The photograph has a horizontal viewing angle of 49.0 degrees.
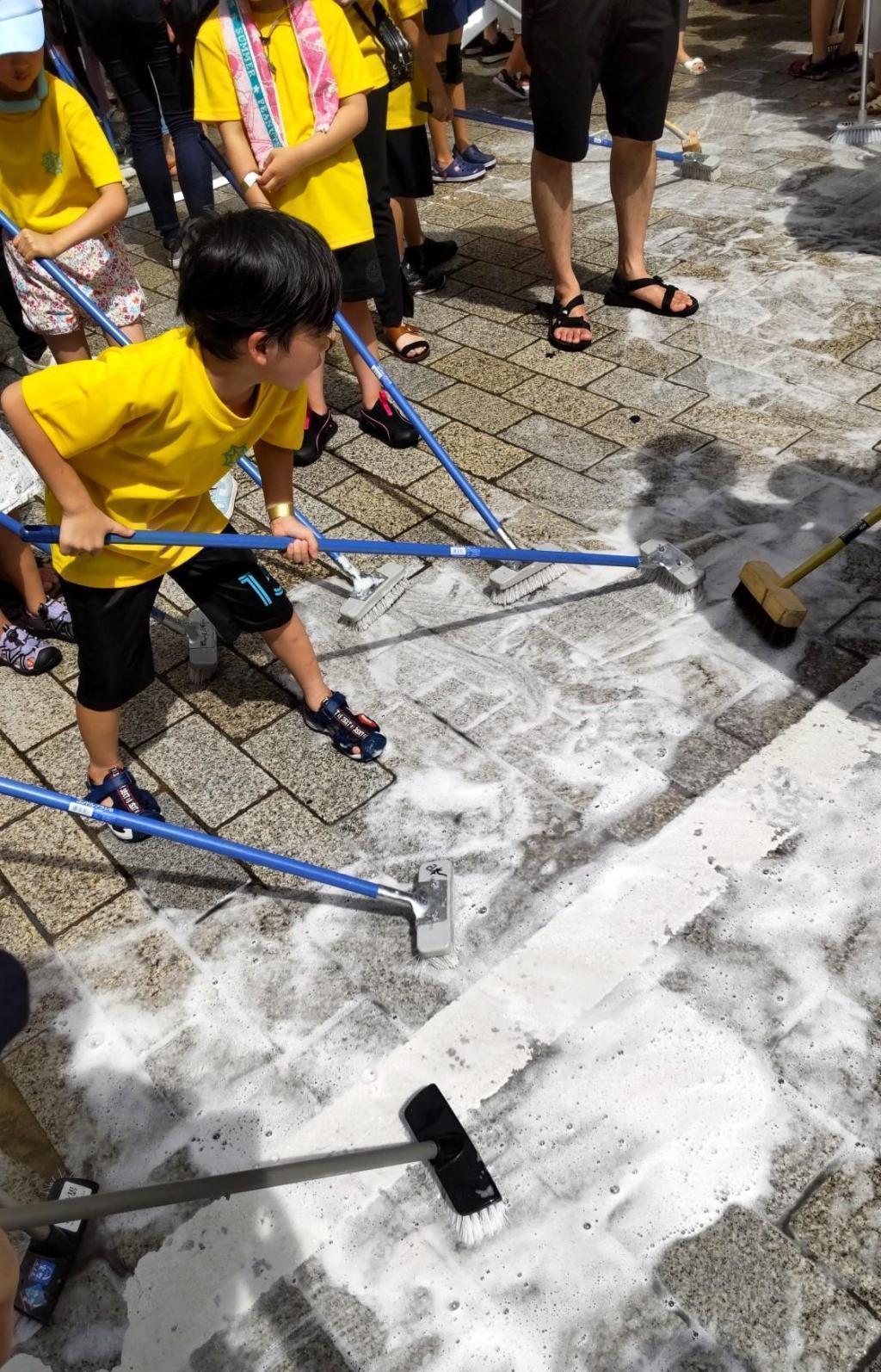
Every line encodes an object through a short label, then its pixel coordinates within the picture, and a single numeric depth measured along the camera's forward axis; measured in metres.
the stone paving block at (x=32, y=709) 2.99
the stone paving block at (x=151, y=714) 2.94
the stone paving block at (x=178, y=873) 2.48
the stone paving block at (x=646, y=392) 3.97
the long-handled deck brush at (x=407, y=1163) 1.49
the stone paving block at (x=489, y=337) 4.59
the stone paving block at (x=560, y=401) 4.04
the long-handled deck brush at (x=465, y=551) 2.23
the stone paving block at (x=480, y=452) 3.81
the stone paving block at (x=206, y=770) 2.70
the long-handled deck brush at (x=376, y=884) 2.12
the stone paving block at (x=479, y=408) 4.07
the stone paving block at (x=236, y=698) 2.94
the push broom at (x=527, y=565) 3.01
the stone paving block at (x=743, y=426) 3.69
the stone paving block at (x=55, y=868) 2.50
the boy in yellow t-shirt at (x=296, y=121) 3.13
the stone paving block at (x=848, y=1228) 1.70
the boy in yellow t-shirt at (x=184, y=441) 1.87
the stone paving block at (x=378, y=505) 3.59
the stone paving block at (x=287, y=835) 2.51
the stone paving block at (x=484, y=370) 4.34
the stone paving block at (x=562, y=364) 4.28
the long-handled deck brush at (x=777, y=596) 2.78
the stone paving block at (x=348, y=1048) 2.07
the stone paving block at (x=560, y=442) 3.78
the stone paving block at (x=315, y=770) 2.66
